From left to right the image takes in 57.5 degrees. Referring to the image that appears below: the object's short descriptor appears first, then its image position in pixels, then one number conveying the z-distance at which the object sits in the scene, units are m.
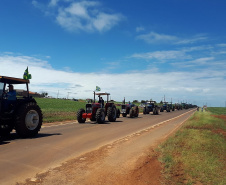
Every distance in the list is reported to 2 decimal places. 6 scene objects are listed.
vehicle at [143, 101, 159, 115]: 30.30
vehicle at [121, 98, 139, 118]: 22.14
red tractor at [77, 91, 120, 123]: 14.61
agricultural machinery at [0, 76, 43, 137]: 7.74
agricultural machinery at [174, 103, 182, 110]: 58.66
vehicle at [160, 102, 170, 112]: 41.74
